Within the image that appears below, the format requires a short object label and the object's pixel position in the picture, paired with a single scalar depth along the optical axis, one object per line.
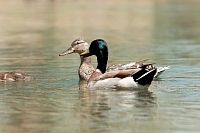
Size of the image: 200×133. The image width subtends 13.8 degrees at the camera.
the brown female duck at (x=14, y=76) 19.16
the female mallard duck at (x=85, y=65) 18.85
